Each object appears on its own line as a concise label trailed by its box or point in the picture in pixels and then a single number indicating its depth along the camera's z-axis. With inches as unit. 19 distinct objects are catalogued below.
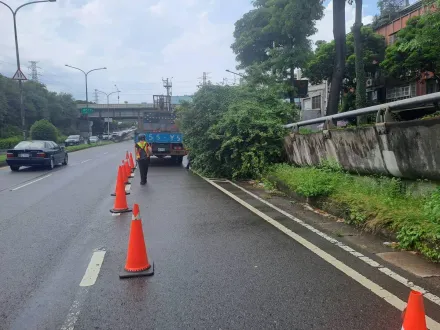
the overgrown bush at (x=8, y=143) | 1610.0
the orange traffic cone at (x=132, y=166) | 712.8
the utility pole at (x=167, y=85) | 3447.3
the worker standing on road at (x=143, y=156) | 502.9
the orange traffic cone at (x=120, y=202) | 321.7
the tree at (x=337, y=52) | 773.3
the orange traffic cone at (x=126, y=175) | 517.8
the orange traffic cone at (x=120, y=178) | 328.3
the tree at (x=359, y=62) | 750.5
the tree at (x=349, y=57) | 1159.6
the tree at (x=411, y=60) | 848.9
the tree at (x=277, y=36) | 806.5
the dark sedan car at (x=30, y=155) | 693.9
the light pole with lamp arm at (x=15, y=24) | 973.5
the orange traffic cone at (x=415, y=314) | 101.2
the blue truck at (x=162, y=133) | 766.5
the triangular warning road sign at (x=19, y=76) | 979.5
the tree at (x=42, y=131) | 1635.1
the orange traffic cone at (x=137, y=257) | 179.6
